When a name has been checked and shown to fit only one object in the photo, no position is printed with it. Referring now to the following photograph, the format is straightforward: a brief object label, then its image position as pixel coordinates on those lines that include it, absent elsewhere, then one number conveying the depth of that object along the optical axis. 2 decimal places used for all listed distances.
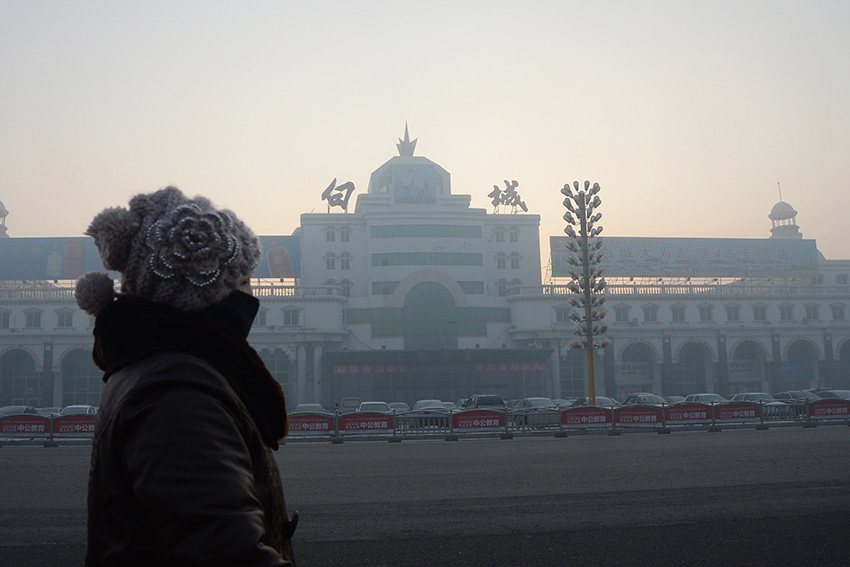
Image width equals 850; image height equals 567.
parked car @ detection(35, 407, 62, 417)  39.64
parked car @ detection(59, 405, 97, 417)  33.09
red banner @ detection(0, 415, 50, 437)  23.17
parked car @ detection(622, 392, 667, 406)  34.38
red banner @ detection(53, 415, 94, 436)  23.19
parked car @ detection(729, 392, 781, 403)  36.26
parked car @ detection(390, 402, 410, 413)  40.16
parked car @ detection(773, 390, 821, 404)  40.04
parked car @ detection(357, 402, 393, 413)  34.34
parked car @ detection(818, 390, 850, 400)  37.81
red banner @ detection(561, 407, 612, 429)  24.77
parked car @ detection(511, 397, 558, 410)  32.88
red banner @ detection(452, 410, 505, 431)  24.36
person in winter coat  1.45
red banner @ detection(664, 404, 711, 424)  25.05
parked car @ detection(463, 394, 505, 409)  33.86
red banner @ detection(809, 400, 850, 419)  26.58
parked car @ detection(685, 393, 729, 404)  35.84
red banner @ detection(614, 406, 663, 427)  24.91
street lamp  30.33
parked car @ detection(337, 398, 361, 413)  38.53
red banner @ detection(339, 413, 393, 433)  24.05
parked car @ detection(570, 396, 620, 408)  34.96
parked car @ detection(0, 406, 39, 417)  33.25
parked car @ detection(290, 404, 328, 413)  35.62
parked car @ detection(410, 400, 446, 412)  35.05
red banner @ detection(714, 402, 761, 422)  25.56
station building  51.75
